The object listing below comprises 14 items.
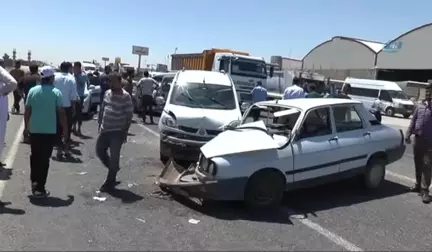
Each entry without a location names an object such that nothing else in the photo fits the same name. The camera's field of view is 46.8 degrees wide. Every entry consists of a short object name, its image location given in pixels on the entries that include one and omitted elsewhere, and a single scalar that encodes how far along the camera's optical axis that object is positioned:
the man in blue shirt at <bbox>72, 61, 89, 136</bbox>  11.58
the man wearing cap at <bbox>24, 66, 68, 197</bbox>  6.95
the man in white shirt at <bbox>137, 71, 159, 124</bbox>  17.34
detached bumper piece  6.61
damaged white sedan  6.63
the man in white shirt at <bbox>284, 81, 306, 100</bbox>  13.25
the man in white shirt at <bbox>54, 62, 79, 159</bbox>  9.99
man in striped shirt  7.60
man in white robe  6.77
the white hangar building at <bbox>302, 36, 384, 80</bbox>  58.03
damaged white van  9.45
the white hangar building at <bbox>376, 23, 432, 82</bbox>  51.03
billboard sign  38.29
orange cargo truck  23.38
